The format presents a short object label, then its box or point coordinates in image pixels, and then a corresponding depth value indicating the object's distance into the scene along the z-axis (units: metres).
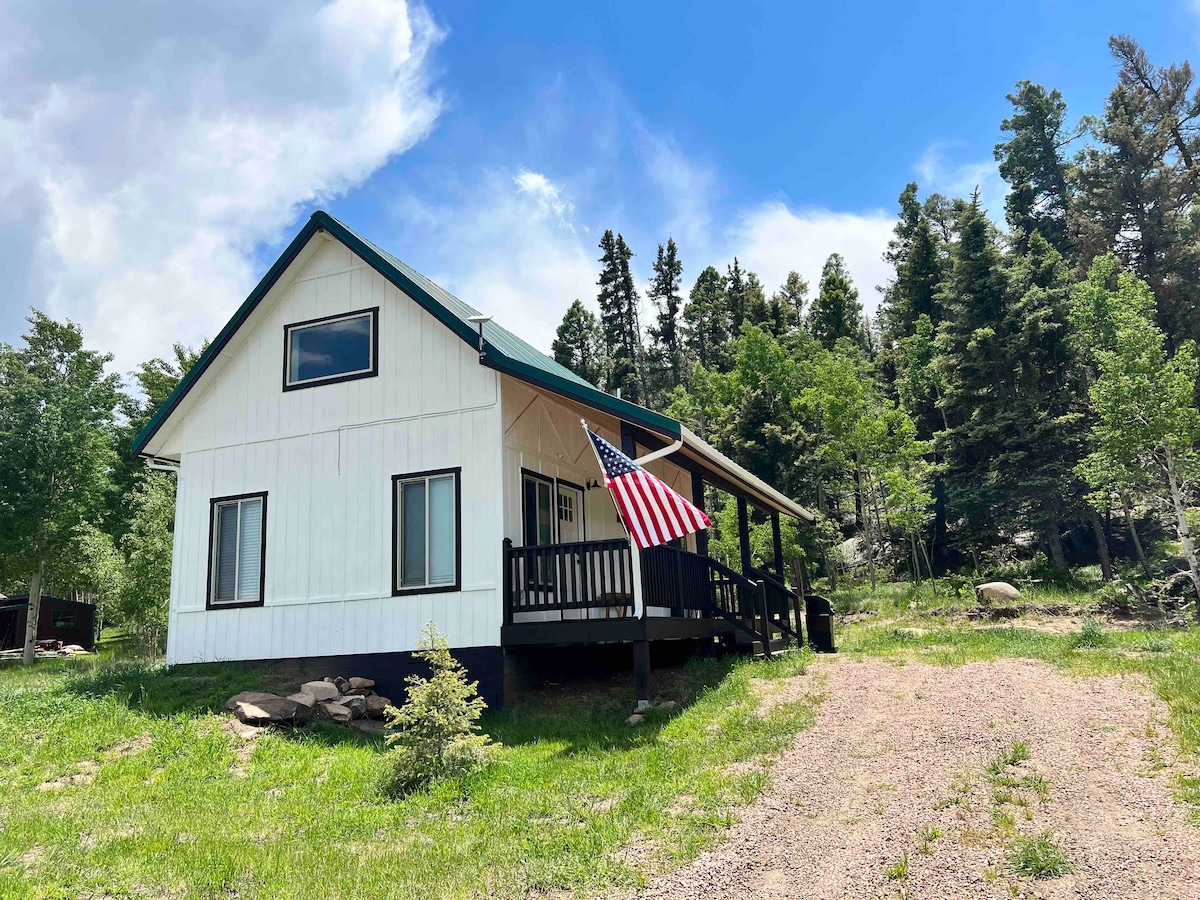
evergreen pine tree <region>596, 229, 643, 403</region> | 58.50
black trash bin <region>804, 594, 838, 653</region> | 14.34
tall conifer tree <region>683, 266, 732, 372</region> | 56.12
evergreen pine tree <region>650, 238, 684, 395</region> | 59.59
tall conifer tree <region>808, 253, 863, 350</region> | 47.59
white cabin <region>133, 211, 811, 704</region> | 11.22
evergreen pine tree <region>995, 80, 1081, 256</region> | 44.25
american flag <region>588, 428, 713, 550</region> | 9.65
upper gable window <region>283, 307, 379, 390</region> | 12.87
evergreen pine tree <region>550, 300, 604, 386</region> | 55.88
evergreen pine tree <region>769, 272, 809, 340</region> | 46.22
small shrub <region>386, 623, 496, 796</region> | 7.78
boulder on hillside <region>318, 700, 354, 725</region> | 10.35
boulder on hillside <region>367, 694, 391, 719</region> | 10.81
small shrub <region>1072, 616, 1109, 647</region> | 12.48
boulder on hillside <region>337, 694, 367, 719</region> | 10.64
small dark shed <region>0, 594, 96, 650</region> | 32.16
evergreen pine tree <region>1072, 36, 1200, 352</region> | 34.41
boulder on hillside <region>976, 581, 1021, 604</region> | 22.20
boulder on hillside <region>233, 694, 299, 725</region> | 9.93
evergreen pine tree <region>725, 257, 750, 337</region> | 52.44
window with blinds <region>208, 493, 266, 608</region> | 12.83
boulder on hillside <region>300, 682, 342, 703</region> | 10.80
